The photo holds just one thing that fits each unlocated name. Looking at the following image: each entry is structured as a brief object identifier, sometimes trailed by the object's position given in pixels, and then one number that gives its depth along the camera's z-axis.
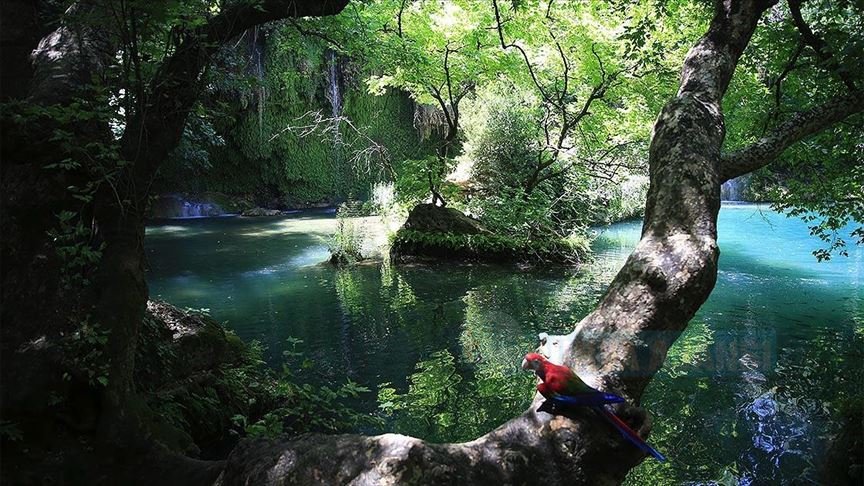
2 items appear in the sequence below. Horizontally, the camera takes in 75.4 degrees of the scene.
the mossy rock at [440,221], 12.20
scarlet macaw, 1.69
